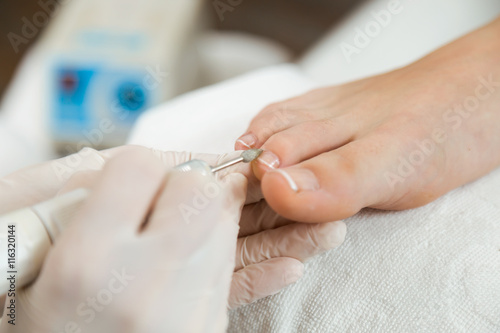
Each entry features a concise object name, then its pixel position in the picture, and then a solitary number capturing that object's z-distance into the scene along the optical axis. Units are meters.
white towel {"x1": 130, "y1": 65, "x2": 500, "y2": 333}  0.44
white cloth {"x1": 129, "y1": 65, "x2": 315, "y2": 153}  0.55
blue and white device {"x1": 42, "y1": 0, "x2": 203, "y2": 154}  0.69
